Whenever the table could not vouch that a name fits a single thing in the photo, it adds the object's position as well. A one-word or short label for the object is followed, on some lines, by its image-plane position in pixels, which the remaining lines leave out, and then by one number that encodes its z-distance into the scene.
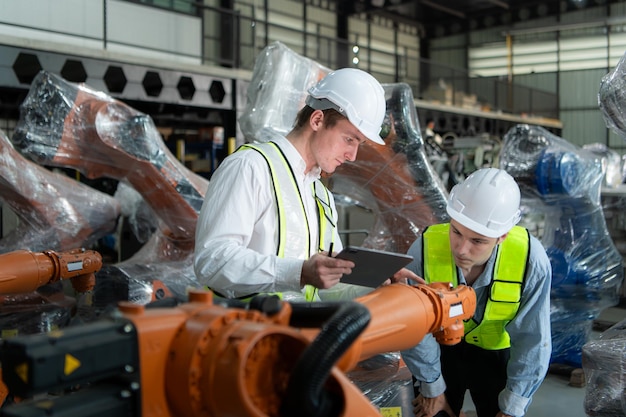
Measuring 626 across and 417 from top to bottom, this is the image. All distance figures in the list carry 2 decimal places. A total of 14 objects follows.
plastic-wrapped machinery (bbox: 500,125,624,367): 4.88
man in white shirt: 2.00
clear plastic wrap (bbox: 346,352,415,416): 2.58
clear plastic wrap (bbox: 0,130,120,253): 4.46
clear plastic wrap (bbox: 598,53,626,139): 3.10
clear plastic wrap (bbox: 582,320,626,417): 2.90
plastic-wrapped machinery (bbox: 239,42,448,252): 4.05
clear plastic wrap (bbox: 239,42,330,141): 4.13
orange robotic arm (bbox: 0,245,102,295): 2.90
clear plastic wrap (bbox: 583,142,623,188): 6.75
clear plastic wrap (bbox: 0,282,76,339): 3.66
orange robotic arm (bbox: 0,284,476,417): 1.01
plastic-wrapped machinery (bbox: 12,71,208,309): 4.53
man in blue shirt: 2.50
